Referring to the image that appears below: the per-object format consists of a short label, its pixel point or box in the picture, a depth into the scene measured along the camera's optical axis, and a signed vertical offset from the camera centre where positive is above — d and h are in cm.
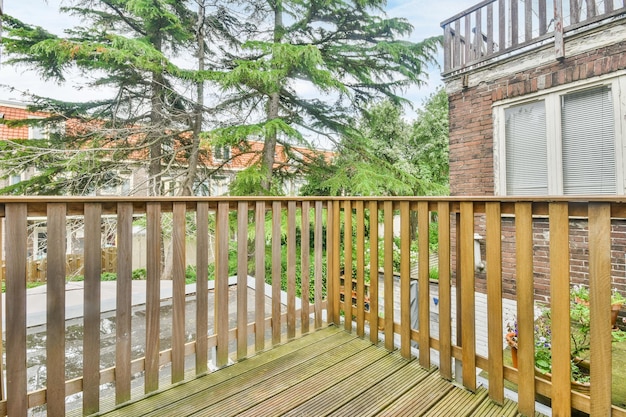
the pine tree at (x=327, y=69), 708 +327
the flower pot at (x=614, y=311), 301 -100
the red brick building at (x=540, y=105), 344 +124
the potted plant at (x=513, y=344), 209 -90
